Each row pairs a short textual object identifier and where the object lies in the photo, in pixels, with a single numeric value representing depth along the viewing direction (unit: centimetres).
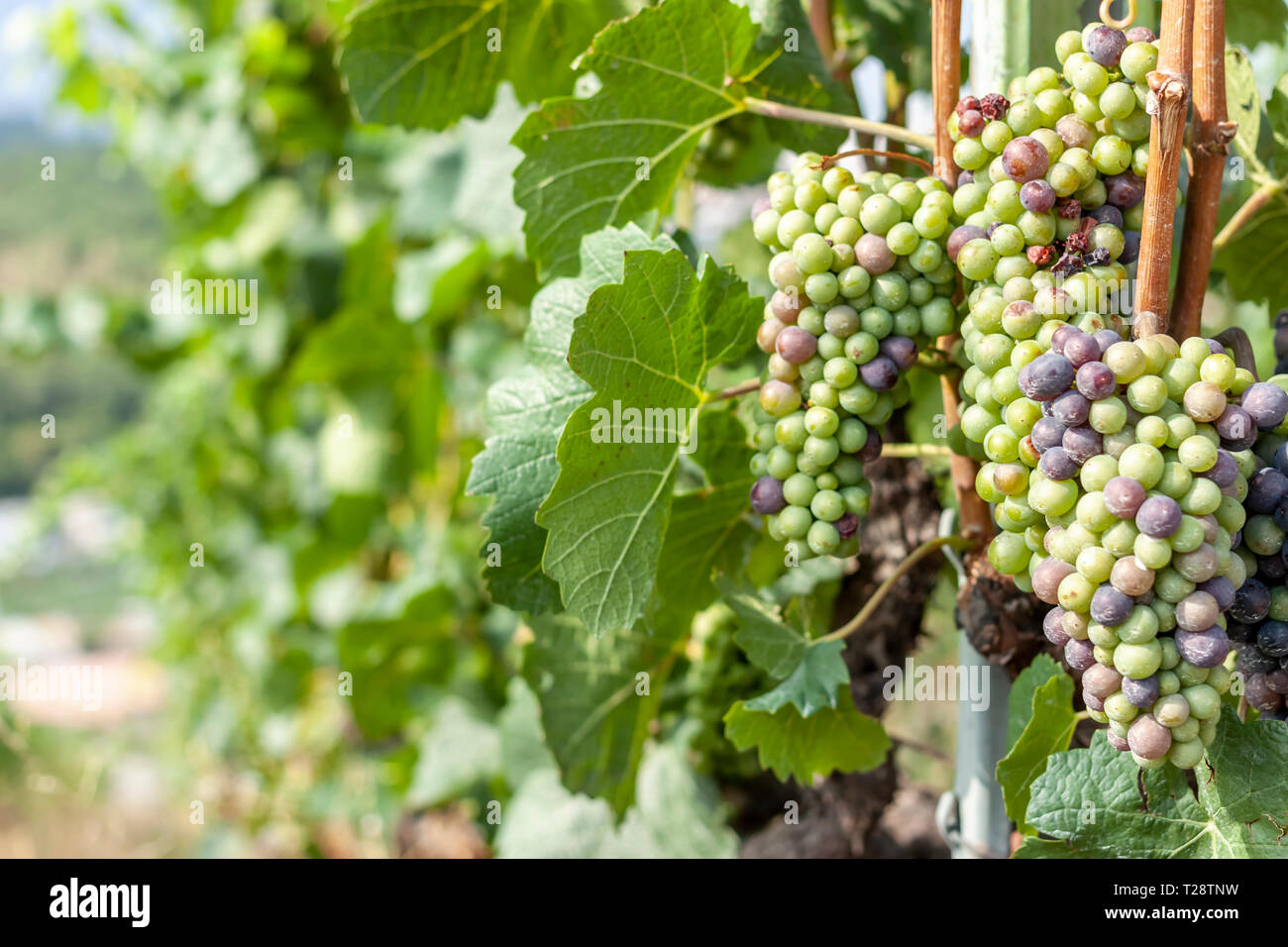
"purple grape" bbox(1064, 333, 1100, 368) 52
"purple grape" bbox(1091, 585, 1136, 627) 51
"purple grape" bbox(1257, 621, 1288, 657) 55
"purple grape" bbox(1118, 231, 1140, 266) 62
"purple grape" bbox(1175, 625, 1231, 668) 50
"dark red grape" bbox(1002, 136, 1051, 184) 59
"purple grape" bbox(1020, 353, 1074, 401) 53
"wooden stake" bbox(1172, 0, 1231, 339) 57
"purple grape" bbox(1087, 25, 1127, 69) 59
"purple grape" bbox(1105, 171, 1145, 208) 61
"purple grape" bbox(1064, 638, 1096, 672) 55
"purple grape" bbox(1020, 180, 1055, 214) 59
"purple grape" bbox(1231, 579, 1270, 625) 55
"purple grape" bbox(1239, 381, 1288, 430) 52
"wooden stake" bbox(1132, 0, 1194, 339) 53
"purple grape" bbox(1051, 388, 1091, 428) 52
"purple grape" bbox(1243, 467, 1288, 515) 54
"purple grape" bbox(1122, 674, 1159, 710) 51
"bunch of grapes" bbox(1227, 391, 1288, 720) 55
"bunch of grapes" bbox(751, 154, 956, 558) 65
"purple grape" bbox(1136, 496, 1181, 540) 49
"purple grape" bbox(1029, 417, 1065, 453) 54
